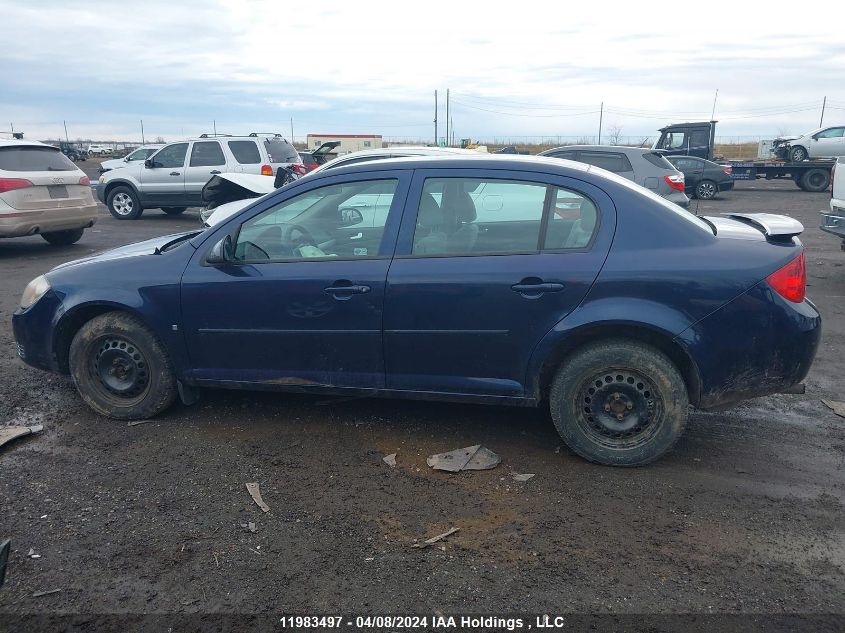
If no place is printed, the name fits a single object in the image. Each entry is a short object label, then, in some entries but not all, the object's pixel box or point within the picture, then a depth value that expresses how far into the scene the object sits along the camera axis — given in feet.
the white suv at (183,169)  51.34
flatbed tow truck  84.43
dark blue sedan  12.27
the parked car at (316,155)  51.42
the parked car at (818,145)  90.38
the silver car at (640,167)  41.78
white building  139.59
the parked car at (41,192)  34.12
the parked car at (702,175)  73.20
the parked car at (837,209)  28.17
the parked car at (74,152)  147.60
